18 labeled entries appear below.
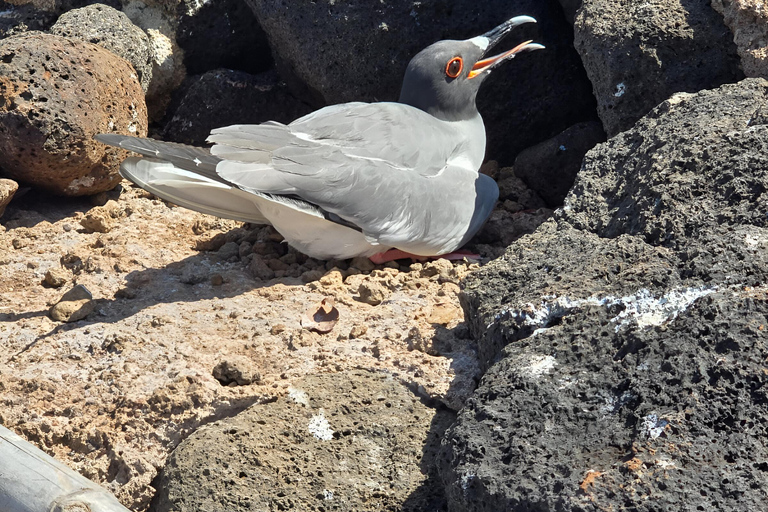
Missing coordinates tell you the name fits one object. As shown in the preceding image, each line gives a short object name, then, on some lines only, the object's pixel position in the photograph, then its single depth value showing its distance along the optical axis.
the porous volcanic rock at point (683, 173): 5.77
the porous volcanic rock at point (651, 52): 8.20
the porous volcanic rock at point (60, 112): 8.59
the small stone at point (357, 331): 6.93
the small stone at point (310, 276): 8.01
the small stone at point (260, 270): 8.14
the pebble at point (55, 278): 7.87
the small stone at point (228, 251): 8.55
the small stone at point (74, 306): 7.24
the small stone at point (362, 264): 8.31
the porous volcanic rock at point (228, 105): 10.82
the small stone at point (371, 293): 7.54
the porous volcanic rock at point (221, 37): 11.02
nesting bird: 7.48
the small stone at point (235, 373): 6.35
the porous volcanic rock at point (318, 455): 5.51
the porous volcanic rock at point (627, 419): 4.22
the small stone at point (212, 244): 8.75
